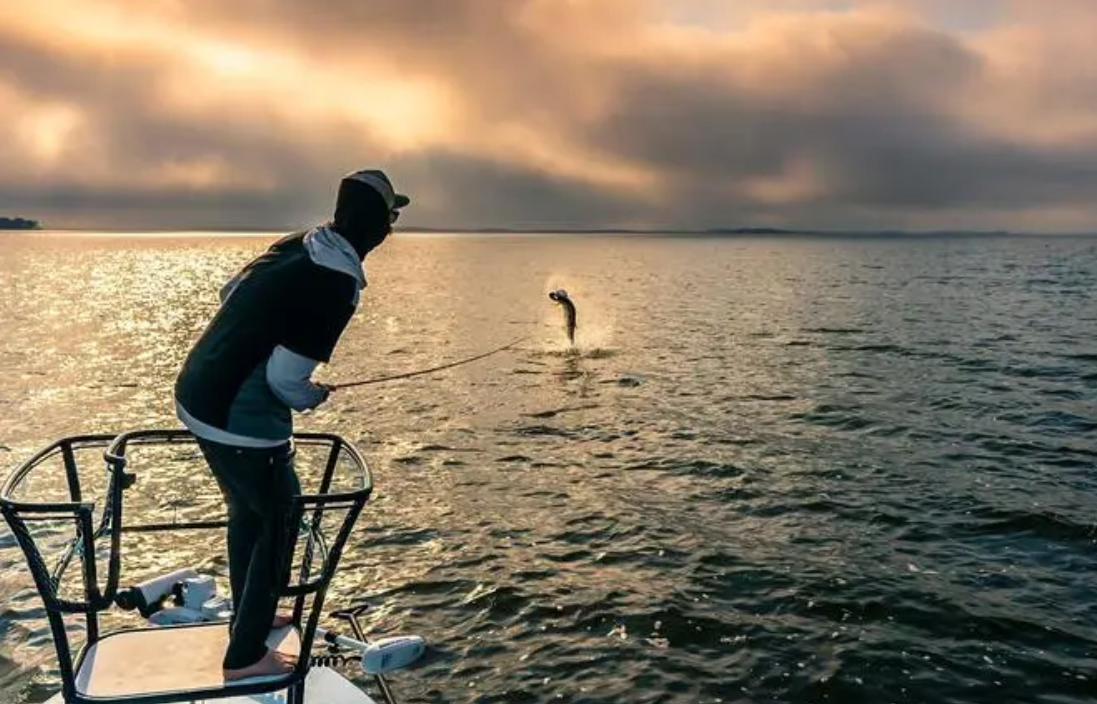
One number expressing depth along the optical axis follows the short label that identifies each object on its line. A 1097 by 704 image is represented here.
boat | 4.96
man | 4.88
